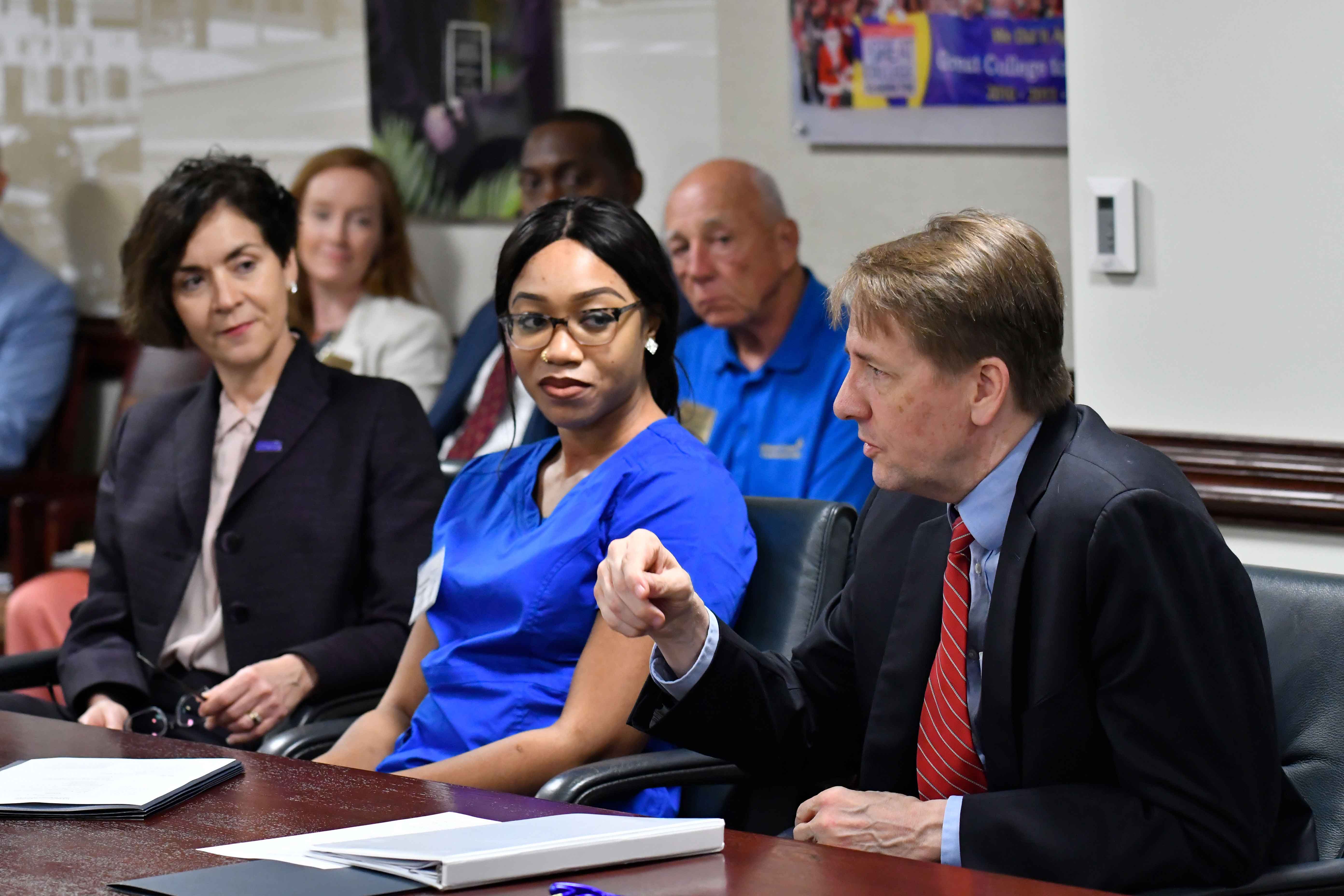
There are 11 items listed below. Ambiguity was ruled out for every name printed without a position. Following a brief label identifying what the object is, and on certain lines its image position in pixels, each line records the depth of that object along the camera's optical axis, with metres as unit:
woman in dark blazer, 3.72
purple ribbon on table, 2.79
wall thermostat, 3.78
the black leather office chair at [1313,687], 3.11
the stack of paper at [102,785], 3.01
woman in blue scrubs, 3.34
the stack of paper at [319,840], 2.88
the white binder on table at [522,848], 2.82
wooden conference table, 2.82
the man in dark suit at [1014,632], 2.96
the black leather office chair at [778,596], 3.38
